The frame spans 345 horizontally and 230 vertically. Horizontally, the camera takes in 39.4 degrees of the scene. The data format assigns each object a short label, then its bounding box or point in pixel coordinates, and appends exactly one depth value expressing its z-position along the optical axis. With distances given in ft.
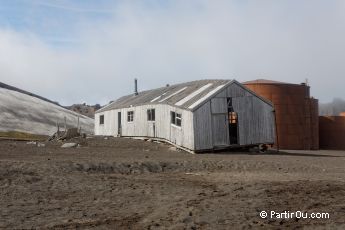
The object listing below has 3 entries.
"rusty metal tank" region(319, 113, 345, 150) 136.05
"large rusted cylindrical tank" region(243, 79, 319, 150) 120.57
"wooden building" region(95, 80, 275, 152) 86.38
